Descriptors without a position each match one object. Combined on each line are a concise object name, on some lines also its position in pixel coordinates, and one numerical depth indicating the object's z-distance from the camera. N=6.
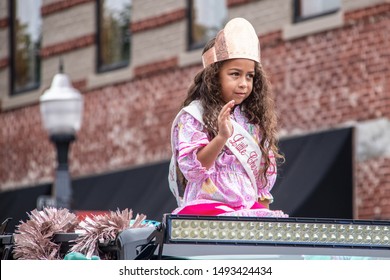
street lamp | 24.05
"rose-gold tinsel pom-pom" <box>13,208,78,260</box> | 8.15
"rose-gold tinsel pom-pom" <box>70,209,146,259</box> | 7.89
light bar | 6.95
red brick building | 23.65
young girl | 8.99
